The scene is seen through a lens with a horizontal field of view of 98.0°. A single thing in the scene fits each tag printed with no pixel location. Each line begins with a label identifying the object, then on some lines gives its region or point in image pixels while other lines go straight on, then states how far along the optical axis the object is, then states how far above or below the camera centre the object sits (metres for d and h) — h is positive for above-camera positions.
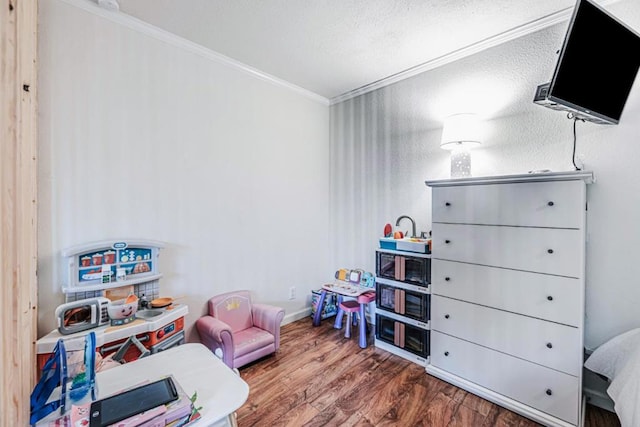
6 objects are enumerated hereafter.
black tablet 0.83 -0.62
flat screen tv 1.53 +0.86
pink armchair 2.16 -1.02
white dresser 1.64 -0.53
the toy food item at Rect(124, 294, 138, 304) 1.76 -0.58
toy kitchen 1.61 -0.60
